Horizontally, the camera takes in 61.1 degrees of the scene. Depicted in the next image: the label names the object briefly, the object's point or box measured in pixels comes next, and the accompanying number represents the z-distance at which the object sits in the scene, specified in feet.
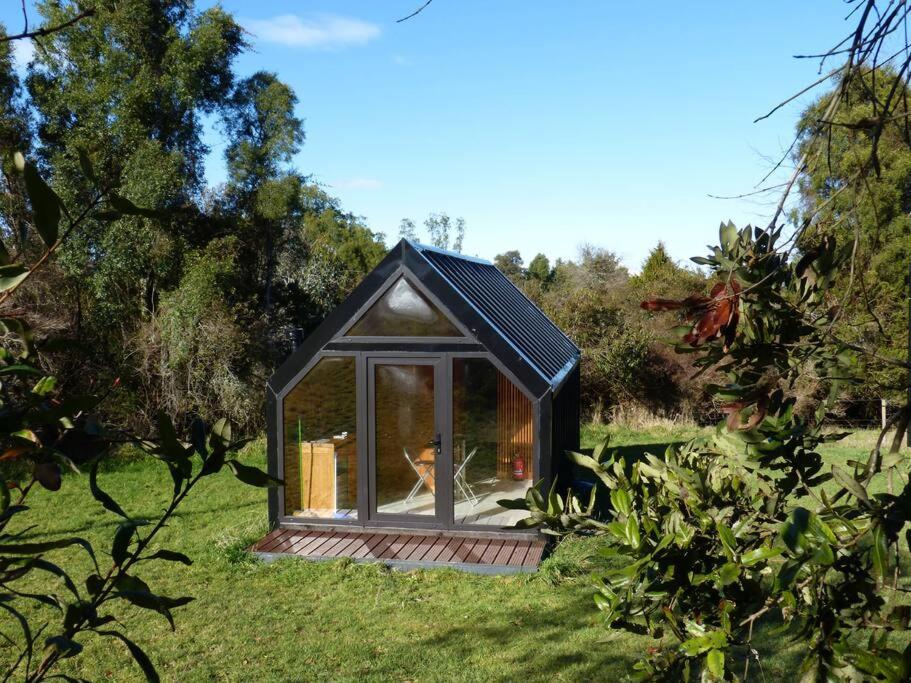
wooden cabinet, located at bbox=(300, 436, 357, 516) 30.09
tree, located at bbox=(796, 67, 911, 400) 46.50
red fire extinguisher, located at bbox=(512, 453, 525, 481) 29.53
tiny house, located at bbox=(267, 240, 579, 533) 28.73
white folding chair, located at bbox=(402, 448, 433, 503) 29.76
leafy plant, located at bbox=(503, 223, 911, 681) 5.23
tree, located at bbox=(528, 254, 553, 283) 120.88
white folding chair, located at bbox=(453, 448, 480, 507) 29.27
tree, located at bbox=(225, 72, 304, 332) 56.80
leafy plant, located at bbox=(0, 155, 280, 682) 3.81
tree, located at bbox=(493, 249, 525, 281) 132.87
